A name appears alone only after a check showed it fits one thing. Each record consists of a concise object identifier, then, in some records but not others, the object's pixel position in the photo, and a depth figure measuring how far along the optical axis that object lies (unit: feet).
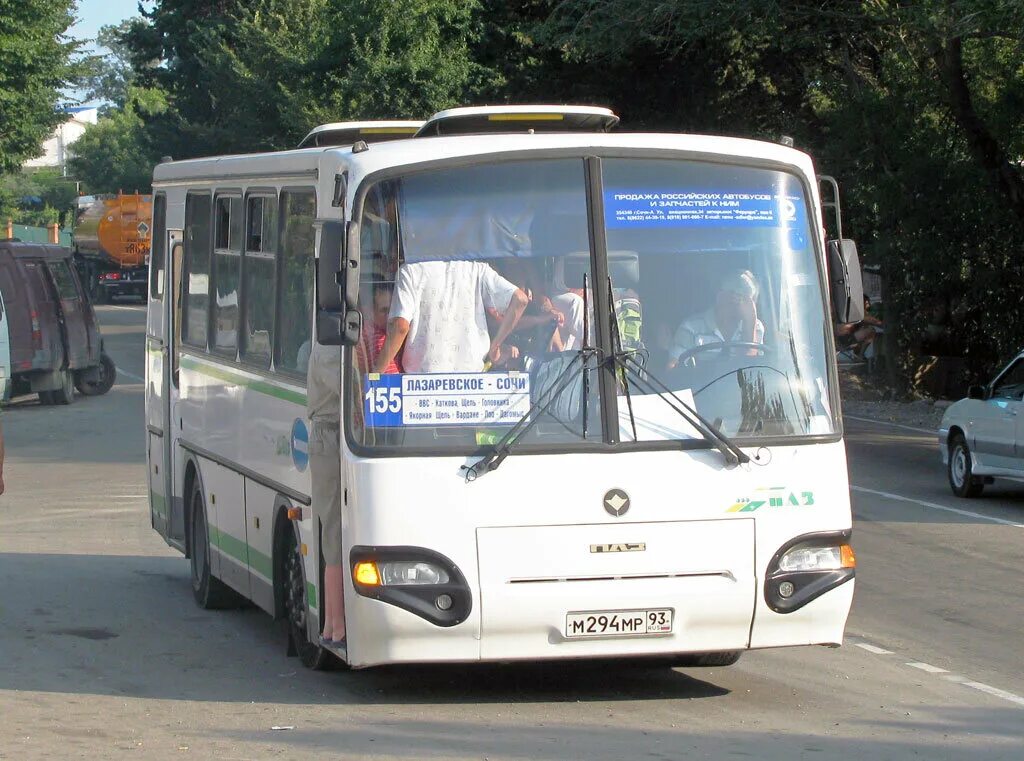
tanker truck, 207.21
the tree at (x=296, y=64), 161.89
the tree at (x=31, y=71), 181.68
